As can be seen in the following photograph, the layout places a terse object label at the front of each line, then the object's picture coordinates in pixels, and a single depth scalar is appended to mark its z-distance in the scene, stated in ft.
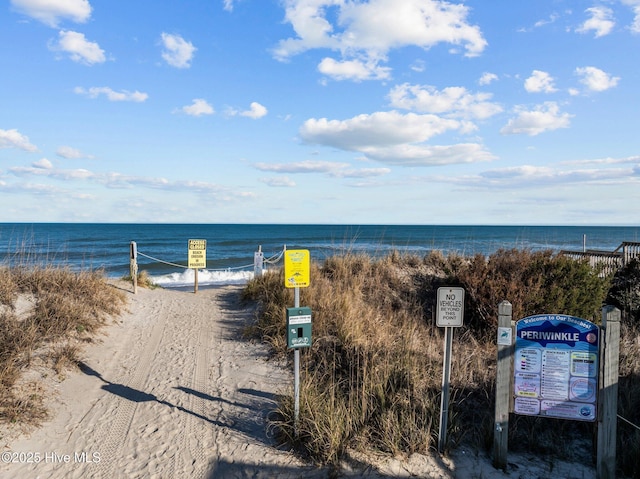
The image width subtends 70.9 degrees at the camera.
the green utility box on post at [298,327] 15.23
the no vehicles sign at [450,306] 14.51
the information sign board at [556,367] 13.75
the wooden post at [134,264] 36.19
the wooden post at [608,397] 13.32
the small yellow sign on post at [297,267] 15.43
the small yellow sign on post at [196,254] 41.06
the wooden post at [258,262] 41.07
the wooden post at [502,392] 13.93
